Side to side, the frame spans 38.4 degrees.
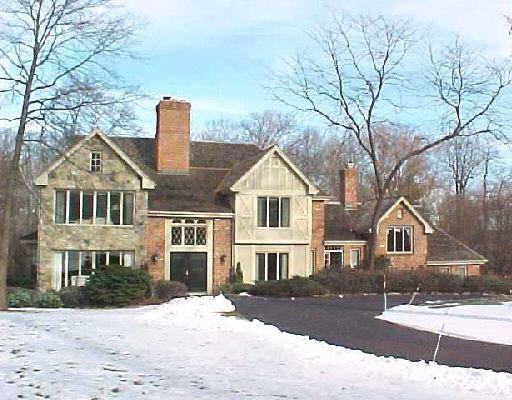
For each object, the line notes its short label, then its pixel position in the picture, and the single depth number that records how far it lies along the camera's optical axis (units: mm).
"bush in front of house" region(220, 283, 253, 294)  33781
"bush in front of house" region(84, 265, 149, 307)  29172
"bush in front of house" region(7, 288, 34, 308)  27547
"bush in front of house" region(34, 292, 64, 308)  27656
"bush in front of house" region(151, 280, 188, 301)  30984
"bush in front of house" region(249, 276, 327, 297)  31562
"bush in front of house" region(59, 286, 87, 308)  28797
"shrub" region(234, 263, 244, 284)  36125
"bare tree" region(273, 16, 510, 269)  40625
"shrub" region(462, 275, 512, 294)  36500
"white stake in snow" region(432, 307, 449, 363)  14285
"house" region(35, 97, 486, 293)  34594
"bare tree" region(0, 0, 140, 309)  24094
